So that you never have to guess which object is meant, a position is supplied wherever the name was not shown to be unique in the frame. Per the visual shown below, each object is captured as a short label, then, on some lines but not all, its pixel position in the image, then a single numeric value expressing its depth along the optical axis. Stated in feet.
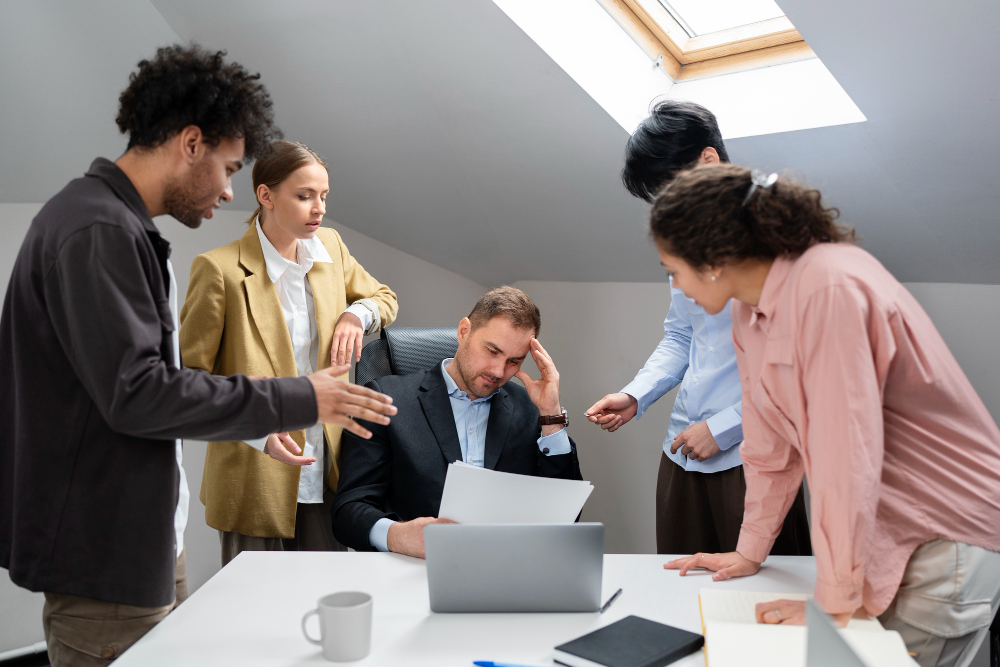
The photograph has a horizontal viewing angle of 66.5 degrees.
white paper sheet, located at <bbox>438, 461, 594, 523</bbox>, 4.44
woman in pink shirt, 3.38
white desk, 3.64
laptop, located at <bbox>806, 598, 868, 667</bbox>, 2.19
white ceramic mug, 3.53
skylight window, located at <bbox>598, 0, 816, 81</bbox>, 7.55
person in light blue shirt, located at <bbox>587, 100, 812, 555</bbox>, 5.87
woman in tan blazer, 6.32
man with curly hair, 3.52
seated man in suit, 6.08
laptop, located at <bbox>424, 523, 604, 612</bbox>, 3.96
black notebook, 3.50
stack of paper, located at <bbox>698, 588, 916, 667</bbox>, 3.29
